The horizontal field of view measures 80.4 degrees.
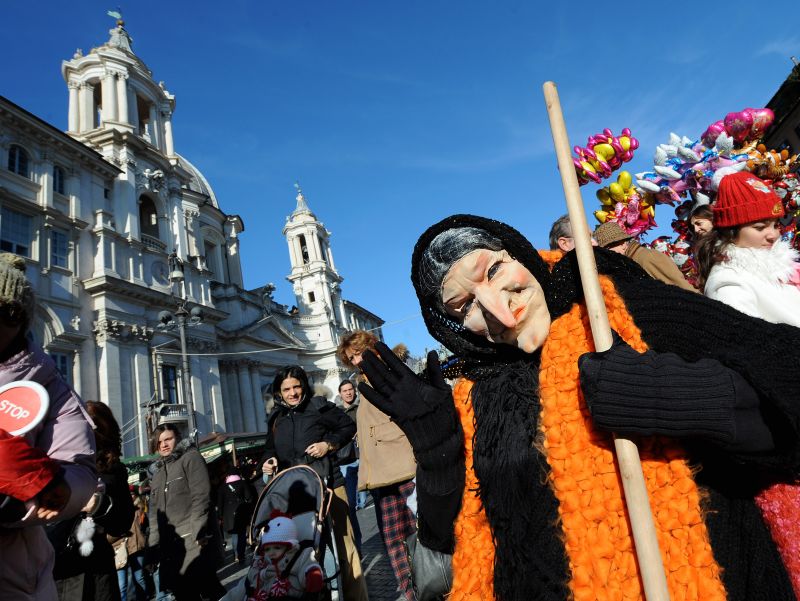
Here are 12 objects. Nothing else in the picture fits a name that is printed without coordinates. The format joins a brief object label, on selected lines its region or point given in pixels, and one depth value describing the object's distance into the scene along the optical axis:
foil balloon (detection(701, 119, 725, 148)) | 3.12
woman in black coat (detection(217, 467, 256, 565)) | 6.49
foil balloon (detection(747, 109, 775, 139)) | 3.12
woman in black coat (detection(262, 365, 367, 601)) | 4.47
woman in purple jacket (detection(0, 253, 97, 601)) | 1.64
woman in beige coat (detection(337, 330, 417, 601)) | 3.80
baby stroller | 3.91
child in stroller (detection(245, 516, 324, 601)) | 3.58
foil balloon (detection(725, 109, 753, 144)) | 3.09
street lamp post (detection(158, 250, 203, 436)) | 15.50
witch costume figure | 1.04
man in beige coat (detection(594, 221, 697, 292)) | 2.60
